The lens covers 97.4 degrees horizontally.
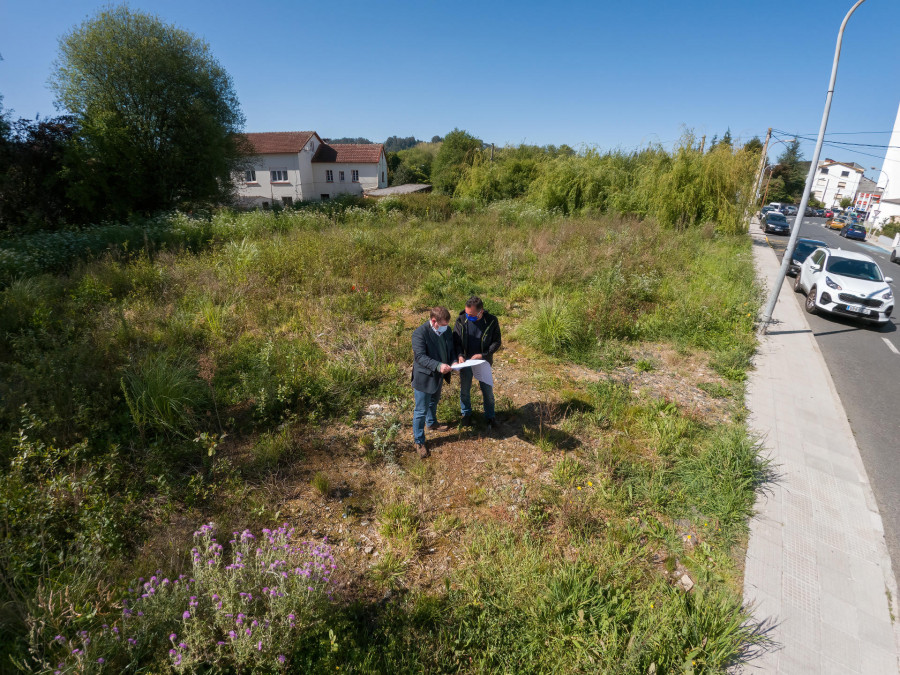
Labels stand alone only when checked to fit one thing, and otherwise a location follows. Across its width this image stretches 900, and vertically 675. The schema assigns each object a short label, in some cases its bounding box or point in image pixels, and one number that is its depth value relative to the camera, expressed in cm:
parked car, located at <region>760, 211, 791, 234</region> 2755
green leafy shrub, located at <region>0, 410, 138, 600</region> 273
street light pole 749
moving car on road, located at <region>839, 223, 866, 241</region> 3512
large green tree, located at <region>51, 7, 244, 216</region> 1688
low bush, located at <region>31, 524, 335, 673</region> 214
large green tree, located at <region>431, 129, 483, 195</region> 3862
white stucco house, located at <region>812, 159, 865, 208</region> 7150
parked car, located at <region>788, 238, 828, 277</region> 1545
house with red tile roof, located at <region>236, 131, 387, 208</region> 3817
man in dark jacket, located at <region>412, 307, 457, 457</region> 436
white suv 970
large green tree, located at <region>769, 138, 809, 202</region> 6098
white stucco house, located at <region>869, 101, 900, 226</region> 4638
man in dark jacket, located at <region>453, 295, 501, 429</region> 472
